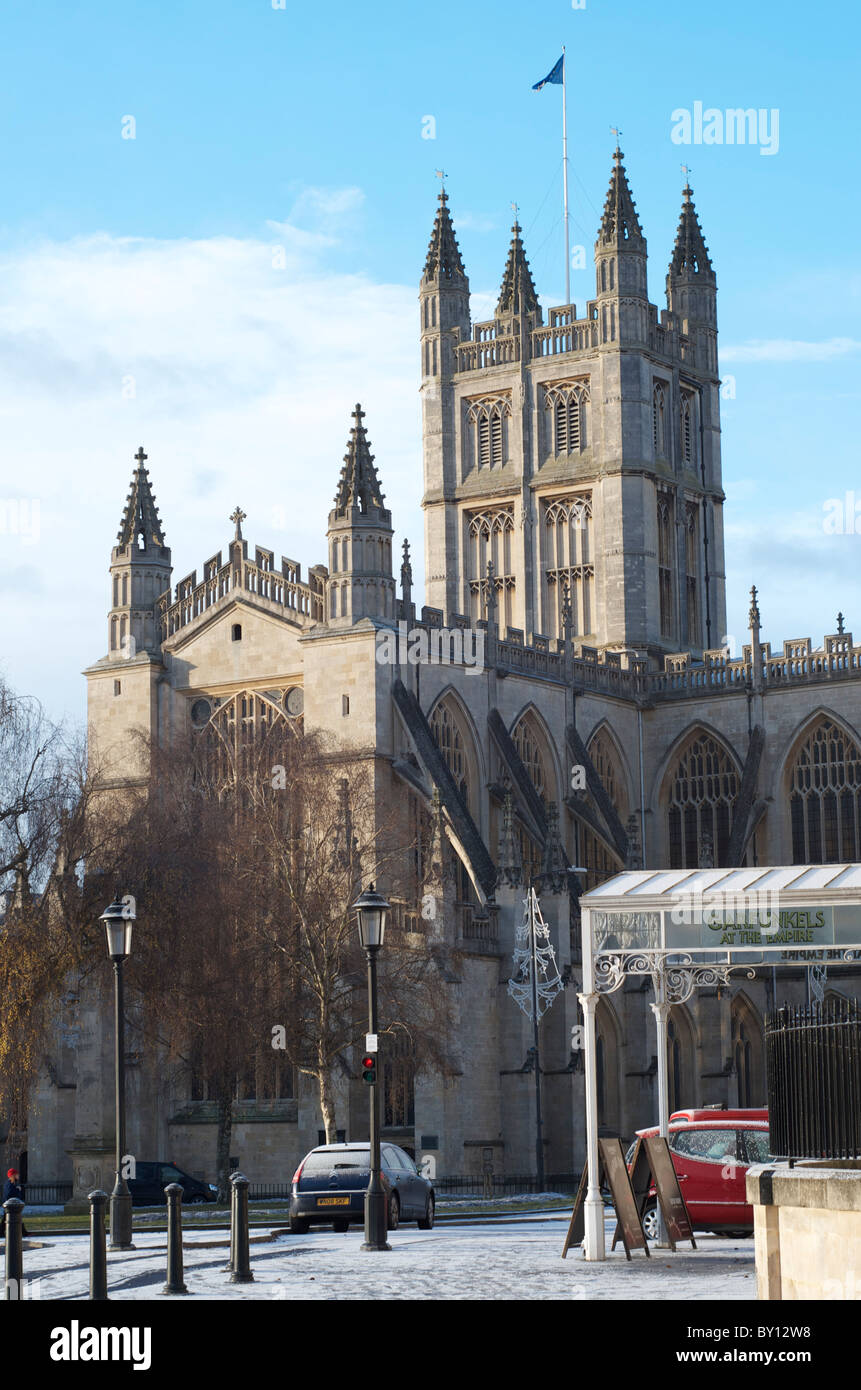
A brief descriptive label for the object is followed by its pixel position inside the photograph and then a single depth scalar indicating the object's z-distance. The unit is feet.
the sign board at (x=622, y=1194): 78.89
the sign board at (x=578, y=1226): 82.99
